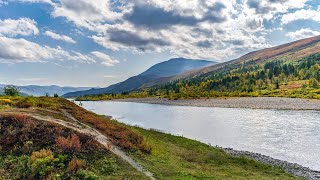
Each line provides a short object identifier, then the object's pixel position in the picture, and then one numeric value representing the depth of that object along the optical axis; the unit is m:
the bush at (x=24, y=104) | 35.09
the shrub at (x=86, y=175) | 16.82
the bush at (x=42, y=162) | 17.34
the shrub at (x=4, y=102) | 40.03
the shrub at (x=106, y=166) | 18.42
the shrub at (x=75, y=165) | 17.56
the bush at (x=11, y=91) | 88.78
